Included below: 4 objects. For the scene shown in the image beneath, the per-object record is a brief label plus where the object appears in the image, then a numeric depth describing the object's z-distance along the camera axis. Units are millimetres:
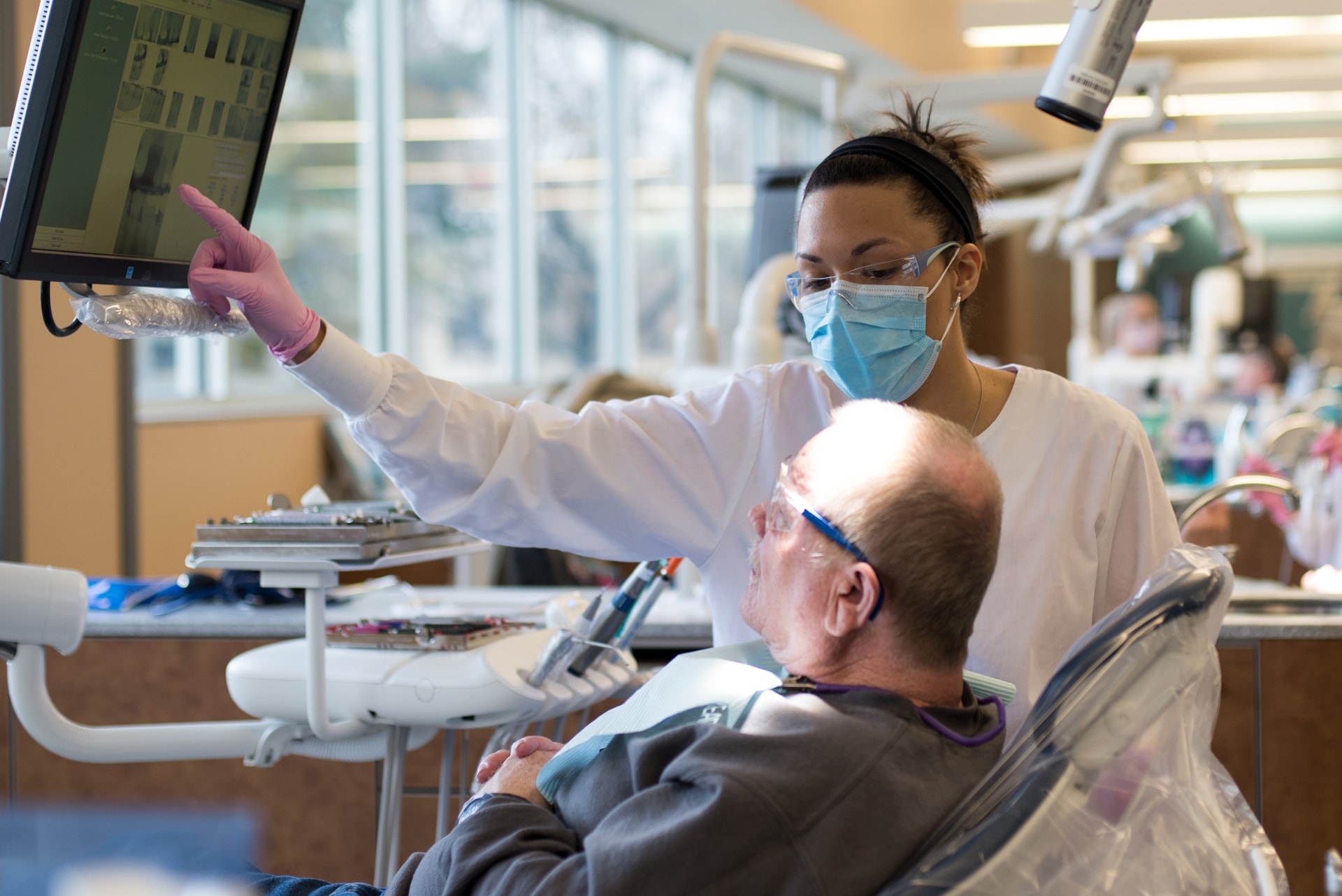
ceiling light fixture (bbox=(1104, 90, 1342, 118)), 7785
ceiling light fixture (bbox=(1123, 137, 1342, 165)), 10477
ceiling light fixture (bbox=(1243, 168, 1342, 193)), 13227
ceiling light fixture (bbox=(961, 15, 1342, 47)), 6109
